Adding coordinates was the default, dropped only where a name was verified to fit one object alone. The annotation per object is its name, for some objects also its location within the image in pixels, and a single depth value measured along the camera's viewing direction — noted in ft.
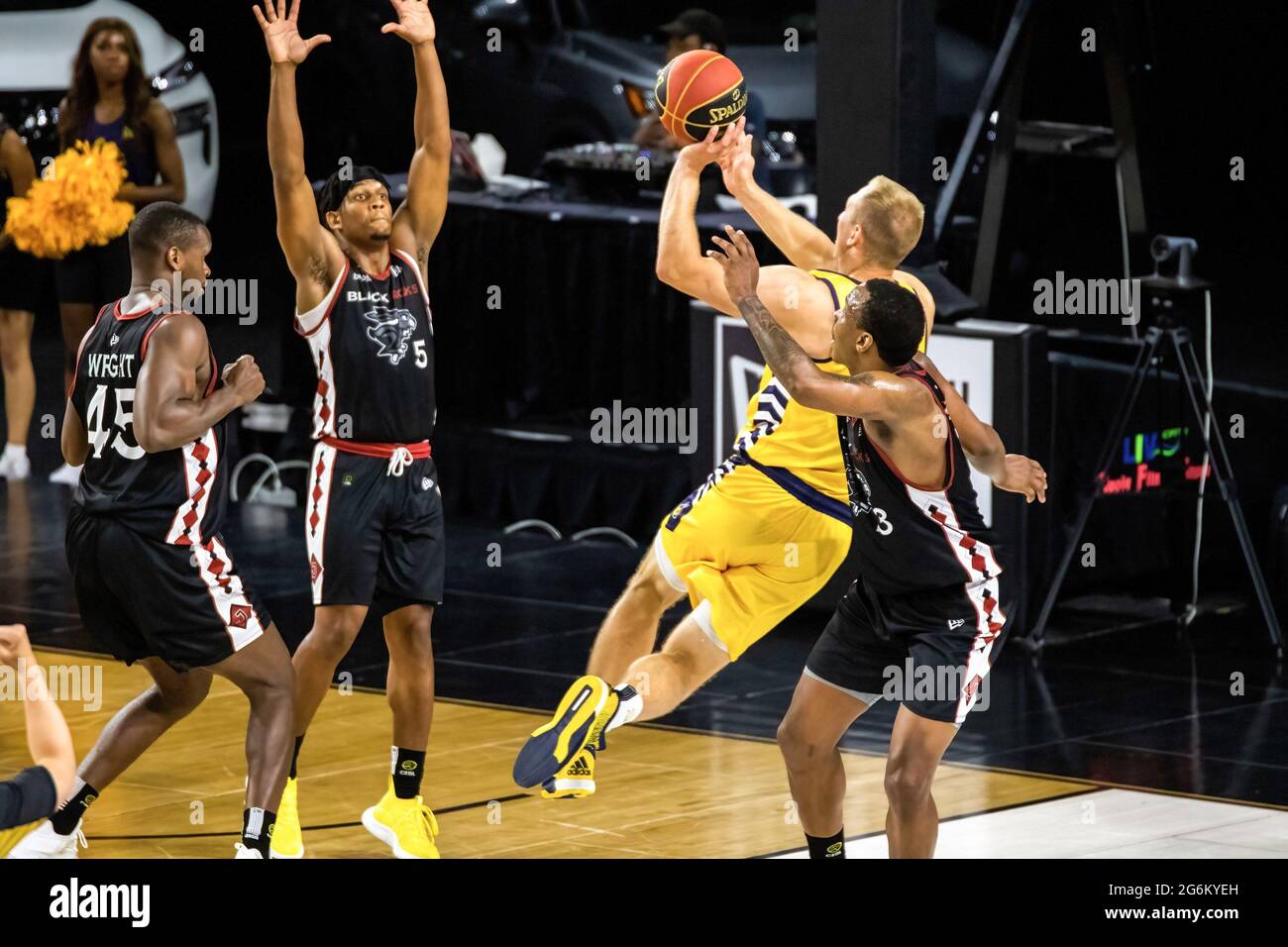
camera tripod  57.79
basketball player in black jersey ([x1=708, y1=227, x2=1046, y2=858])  35.14
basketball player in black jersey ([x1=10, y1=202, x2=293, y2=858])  37.90
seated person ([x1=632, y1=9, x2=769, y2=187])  69.58
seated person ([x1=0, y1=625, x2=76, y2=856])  29.80
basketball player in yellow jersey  40.36
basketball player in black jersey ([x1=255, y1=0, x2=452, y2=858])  41.24
